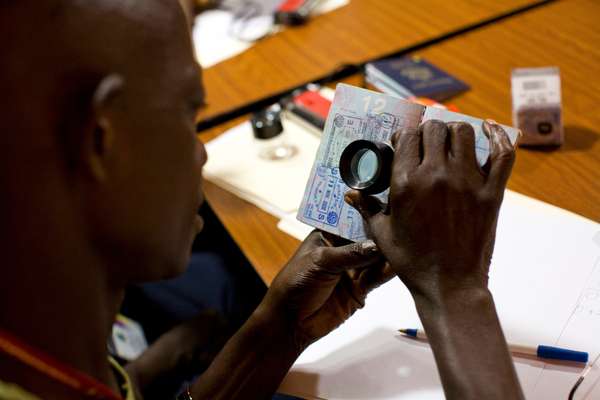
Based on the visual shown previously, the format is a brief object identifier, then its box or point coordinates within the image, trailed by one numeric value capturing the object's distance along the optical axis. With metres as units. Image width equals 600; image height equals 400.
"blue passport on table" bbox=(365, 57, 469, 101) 1.25
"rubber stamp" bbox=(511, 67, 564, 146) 1.07
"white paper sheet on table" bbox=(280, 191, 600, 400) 0.77
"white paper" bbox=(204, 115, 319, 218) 1.09
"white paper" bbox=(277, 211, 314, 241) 1.01
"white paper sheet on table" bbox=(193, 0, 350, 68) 1.60
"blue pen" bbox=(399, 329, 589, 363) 0.76
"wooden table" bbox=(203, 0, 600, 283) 1.00
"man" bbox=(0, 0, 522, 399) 0.48
